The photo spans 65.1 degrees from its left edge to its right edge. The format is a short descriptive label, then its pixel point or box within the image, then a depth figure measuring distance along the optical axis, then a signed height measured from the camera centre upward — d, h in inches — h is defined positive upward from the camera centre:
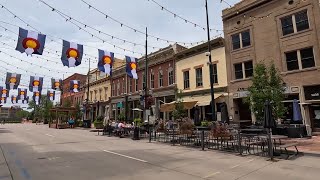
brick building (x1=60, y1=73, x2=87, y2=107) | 2161.7 +297.4
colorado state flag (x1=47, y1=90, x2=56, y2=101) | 1900.0 +229.1
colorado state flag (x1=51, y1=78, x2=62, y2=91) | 1453.4 +237.3
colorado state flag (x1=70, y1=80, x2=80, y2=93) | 1520.7 +230.8
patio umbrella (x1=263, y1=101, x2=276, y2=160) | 418.3 +6.5
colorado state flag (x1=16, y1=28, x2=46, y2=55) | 593.9 +197.8
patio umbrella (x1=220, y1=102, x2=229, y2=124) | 698.1 +23.7
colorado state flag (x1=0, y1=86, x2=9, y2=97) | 1573.9 +211.3
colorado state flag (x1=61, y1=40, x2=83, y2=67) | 687.1 +194.1
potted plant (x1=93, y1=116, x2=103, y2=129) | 1303.6 -0.6
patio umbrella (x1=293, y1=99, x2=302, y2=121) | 628.7 +24.1
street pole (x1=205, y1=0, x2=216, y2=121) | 741.9 +82.4
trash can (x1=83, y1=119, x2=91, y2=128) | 1508.4 +0.2
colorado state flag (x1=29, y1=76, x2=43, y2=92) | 1275.8 +208.3
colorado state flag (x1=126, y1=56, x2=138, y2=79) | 960.3 +219.1
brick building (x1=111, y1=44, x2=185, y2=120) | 1205.1 +221.7
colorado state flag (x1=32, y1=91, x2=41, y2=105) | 1802.2 +212.6
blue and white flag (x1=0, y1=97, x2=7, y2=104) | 1902.1 +189.3
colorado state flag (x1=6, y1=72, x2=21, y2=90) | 1124.3 +202.8
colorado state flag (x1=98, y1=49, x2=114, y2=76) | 817.5 +207.6
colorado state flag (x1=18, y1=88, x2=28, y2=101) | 1707.7 +211.0
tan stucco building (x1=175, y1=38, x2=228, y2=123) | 958.4 +192.6
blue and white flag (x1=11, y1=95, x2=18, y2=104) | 2031.0 +211.8
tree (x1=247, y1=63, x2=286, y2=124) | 577.7 +68.8
